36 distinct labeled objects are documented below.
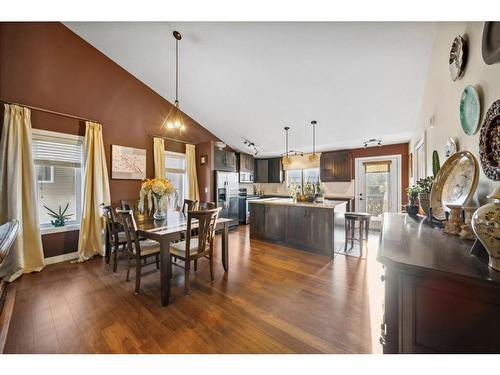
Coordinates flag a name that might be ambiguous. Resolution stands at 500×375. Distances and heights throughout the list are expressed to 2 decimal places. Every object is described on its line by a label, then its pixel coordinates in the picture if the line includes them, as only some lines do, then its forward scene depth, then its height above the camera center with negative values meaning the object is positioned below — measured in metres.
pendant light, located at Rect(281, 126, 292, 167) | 3.95 +0.52
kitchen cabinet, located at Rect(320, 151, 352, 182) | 5.54 +0.60
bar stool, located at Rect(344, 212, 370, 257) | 3.35 -0.61
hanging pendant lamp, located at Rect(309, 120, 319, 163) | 3.64 +1.24
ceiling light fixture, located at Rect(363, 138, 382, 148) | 4.59 +1.10
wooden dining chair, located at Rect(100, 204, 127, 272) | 2.66 -0.62
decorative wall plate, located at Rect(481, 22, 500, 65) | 1.07 +0.84
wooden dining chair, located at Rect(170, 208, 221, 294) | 2.12 -0.69
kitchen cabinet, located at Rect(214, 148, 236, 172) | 5.16 +0.74
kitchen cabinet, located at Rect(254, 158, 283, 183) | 6.71 +0.58
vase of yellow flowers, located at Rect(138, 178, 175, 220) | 2.77 -0.11
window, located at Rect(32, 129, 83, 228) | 2.95 +0.23
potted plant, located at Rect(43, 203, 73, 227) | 3.09 -0.48
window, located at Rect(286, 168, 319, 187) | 6.29 +0.38
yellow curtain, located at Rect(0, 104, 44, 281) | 2.55 -0.07
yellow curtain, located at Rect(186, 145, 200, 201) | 4.90 +0.37
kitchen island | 3.32 -0.69
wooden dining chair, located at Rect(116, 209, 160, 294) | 2.13 -0.72
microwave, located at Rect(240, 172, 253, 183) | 6.23 +0.33
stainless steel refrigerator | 5.14 -0.20
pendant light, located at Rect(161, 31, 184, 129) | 2.77 +0.97
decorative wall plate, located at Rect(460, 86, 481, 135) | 1.30 +0.55
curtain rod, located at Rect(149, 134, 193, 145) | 4.20 +1.12
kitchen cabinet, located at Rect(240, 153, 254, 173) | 6.19 +0.78
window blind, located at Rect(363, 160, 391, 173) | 5.05 +0.55
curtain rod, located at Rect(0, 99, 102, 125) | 2.66 +1.13
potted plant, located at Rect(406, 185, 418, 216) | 2.08 -0.16
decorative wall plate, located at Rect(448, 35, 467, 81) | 1.48 +1.04
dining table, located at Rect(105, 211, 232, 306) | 1.97 -0.51
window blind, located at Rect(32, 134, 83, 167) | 2.92 +0.57
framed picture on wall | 3.66 +0.47
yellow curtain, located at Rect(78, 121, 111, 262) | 3.21 -0.14
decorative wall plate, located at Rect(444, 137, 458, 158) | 1.66 +0.36
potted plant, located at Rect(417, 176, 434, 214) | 1.82 -0.06
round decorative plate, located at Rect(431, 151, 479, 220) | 1.26 +0.03
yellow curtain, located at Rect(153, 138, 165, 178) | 4.17 +0.66
